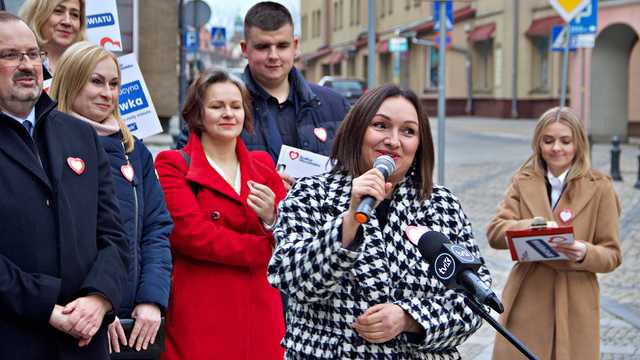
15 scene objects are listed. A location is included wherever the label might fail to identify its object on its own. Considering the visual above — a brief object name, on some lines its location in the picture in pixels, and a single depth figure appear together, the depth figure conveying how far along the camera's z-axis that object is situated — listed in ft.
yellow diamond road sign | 40.71
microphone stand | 7.75
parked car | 119.96
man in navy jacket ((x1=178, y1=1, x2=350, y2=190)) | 14.99
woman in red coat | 13.08
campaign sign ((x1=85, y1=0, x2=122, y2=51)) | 18.31
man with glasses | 9.75
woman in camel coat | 15.57
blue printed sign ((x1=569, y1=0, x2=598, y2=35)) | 47.09
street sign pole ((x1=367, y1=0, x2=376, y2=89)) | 32.10
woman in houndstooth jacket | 9.41
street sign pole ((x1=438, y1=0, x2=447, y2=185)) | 31.68
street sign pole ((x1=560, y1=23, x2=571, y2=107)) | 37.53
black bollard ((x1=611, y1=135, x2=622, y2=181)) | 56.95
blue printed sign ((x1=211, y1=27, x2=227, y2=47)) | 98.07
